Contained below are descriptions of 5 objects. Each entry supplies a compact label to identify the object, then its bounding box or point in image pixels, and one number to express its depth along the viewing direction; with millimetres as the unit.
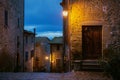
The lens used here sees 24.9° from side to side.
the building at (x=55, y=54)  35281
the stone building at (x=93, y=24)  13344
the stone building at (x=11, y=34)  18031
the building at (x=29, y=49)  28478
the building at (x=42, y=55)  38291
